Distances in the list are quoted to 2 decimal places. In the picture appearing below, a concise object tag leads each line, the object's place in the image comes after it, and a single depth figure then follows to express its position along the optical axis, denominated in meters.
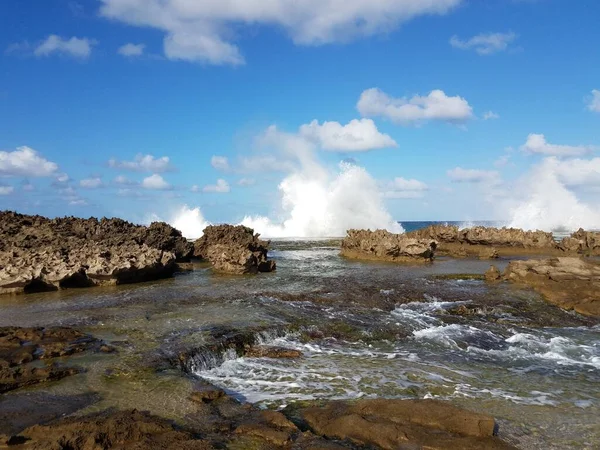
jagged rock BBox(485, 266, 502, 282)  20.50
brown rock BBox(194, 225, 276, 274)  22.77
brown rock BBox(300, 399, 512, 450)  5.45
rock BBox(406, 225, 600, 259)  34.09
